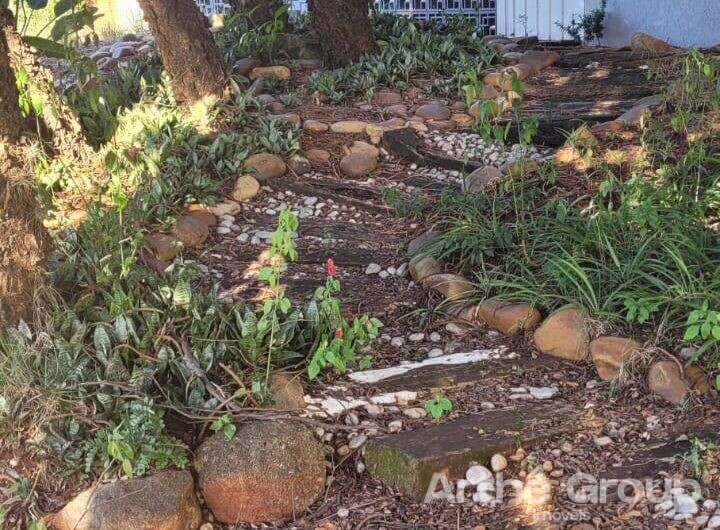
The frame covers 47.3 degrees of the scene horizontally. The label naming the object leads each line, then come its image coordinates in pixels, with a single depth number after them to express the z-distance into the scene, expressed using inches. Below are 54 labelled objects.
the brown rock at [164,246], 164.7
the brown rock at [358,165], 211.9
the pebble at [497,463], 106.2
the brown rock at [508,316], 138.9
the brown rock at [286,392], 117.4
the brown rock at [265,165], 205.2
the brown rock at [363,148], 216.7
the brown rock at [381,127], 225.1
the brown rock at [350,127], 229.5
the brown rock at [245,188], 197.3
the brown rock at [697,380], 115.5
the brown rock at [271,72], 266.2
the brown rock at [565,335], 129.6
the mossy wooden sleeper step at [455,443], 104.3
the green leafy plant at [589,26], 326.6
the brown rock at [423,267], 160.7
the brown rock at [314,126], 229.3
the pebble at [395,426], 115.4
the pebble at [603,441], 108.3
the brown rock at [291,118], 225.8
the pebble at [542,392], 122.0
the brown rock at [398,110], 239.0
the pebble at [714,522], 91.1
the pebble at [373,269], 169.6
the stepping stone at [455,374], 126.0
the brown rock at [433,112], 236.1
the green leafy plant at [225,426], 107.7
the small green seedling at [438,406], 112.5
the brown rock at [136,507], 98.0
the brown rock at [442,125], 231.6
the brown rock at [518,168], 183.0
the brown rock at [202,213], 182.1
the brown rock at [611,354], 121.5
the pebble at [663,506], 95.0
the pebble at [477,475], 104.7
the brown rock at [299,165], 210.8
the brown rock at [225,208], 189.6
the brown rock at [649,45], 263.3
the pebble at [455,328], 143.9
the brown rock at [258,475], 105.1
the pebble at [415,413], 117.9
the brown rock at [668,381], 115.0
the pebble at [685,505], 94.0
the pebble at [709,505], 94.0
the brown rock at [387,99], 248.4
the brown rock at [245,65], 268.1
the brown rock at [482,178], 184.5
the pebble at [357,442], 113.0
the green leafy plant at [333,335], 119.7
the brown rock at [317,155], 216.2
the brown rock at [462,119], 232.2
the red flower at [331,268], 121.2
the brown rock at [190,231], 174.2
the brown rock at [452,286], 149.9
